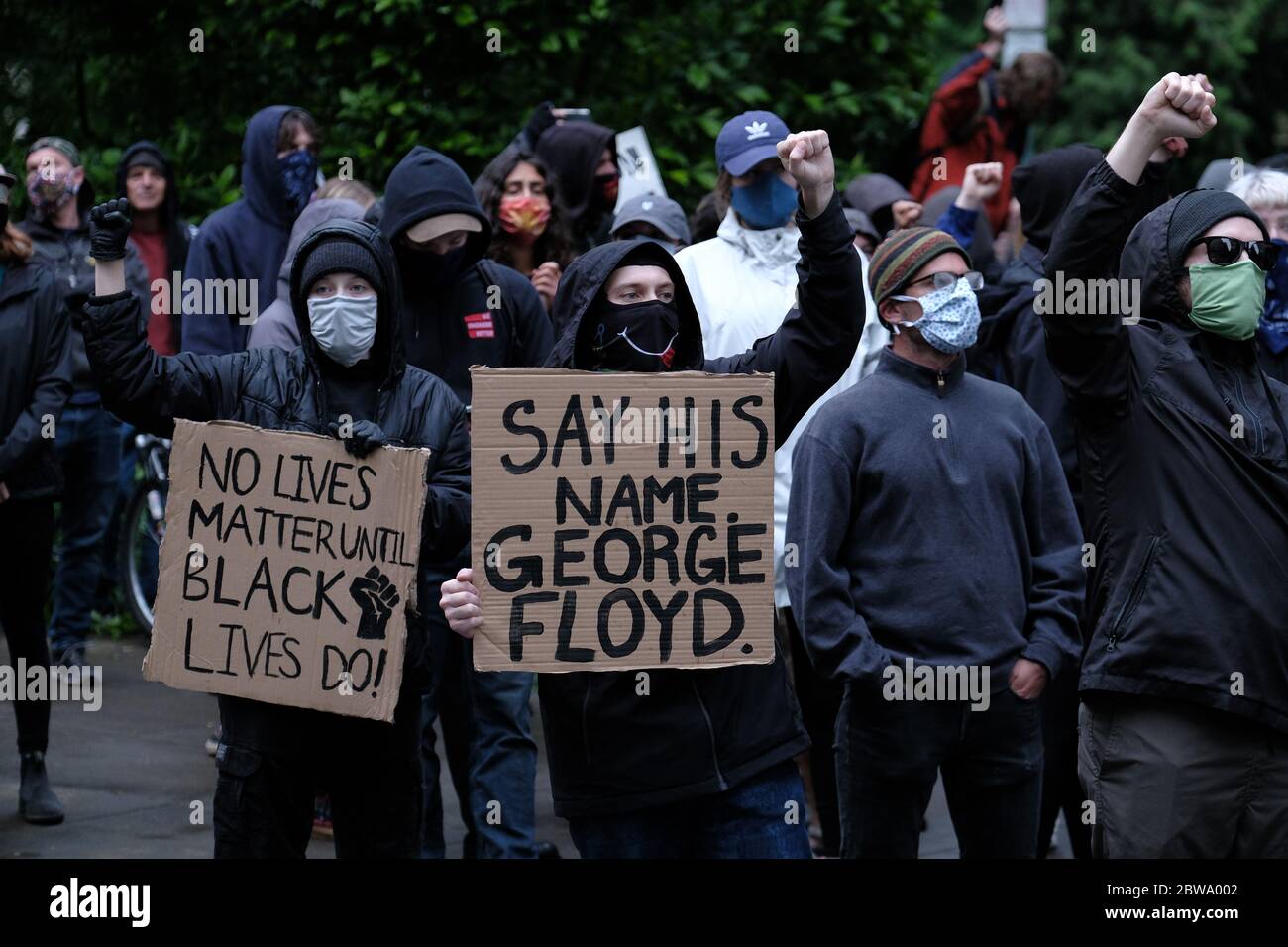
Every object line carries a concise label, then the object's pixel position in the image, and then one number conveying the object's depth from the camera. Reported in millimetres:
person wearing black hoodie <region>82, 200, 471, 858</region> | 9570
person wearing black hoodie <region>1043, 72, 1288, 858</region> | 8922
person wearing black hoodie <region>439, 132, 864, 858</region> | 8781
